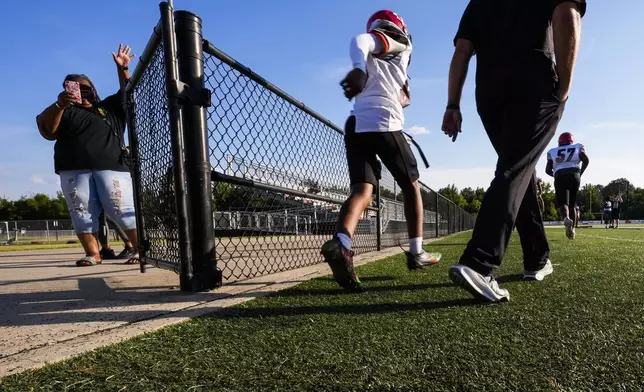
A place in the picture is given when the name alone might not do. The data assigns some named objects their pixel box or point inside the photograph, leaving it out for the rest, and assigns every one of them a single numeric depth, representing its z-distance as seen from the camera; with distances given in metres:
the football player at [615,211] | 20.50
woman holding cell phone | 4.02
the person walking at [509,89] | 1.95
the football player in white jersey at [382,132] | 2.62
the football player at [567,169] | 8.13
